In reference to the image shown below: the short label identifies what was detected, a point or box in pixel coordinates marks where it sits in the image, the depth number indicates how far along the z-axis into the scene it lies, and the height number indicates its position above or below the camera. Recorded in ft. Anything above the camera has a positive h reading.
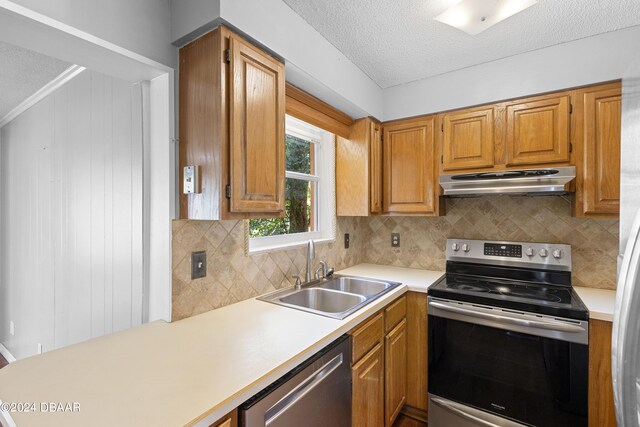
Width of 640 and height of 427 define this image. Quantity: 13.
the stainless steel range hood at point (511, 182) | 5.75 +0.63
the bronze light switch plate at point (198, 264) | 4.64 -0.82
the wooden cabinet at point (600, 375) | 4.82 -2.66
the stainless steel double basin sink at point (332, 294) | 5.75 -1.70
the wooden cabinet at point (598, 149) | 5.59 +1.19
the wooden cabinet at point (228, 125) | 3.97 +1.23
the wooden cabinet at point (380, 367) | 4.77 -2.83
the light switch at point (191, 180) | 4.16 +0.46
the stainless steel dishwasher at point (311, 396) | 3.04 -2.15
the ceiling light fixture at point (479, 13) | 4.67 +3.25
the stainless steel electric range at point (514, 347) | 5.01 -2.47
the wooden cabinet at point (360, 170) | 7.70 +1.11
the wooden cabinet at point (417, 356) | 6.46 -3.15
